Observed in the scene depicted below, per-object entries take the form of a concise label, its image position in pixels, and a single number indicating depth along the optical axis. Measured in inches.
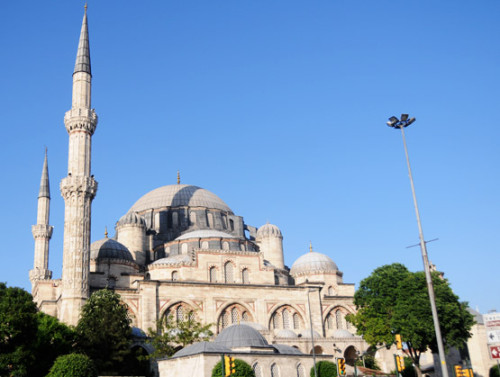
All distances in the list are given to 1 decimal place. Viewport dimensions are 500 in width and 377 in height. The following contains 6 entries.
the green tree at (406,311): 1406.3
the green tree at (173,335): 1370.6
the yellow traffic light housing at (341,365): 988.6
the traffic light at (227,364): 825.5
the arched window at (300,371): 1235.2
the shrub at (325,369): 1243.2
